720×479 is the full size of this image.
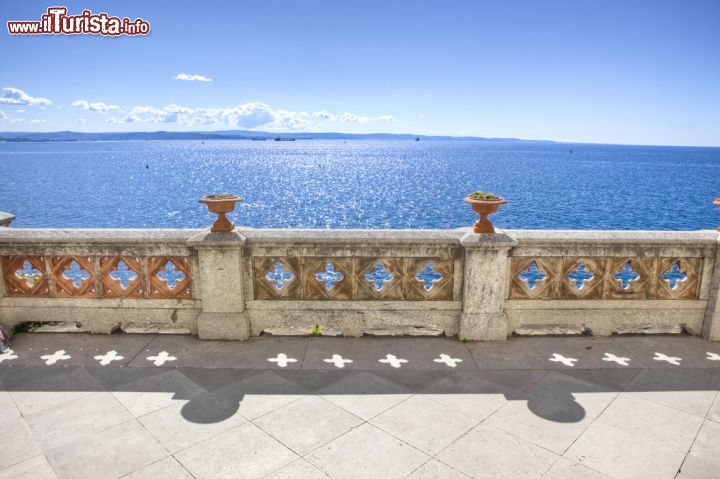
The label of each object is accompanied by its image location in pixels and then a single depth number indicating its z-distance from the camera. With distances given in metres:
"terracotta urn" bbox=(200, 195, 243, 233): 6.55
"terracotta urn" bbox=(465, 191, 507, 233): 6.50
